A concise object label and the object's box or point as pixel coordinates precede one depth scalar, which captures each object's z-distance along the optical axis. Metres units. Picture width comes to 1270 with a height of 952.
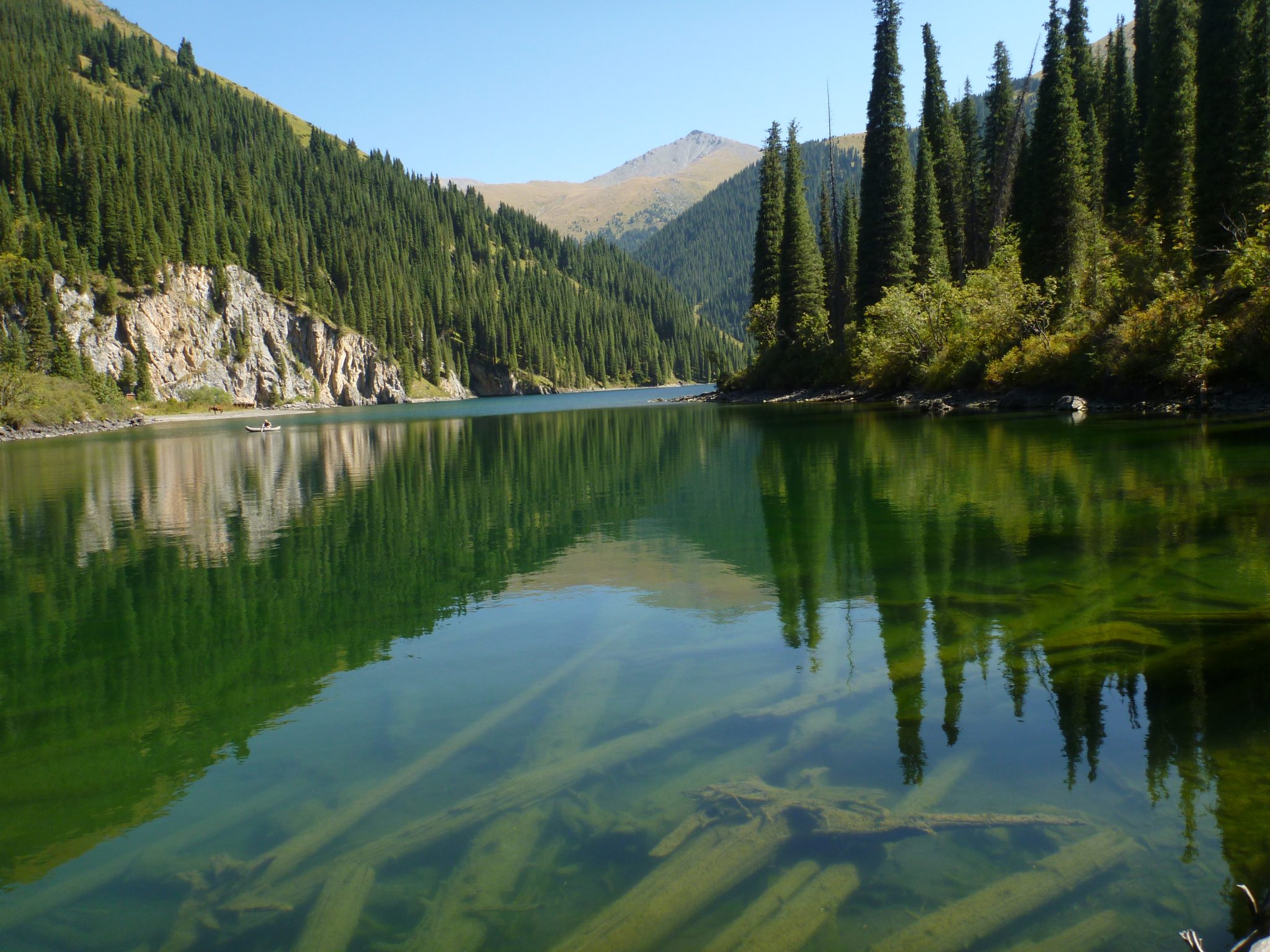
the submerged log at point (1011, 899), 4.82
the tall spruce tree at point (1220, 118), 39.91
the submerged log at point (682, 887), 4.97
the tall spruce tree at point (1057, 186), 54.91
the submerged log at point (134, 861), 5.62
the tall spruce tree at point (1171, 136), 48.59
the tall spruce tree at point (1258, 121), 38.47
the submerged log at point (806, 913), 4.84
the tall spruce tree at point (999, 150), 68.44
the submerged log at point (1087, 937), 4.70
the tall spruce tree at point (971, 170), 76.44
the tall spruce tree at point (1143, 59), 59.69
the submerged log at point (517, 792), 5.77
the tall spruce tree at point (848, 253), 75.38
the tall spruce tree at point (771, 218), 82.56
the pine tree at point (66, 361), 86.94
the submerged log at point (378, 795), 6.03
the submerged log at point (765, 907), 4.88
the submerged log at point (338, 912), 5.12
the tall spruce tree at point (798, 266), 75.69
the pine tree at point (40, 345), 86.62
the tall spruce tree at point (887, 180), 65.94
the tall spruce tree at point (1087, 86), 64.19
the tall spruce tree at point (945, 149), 72.25
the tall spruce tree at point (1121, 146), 62.75
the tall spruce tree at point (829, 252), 81.69
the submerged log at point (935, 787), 6.18
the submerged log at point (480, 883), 5.11
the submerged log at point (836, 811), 5.89
